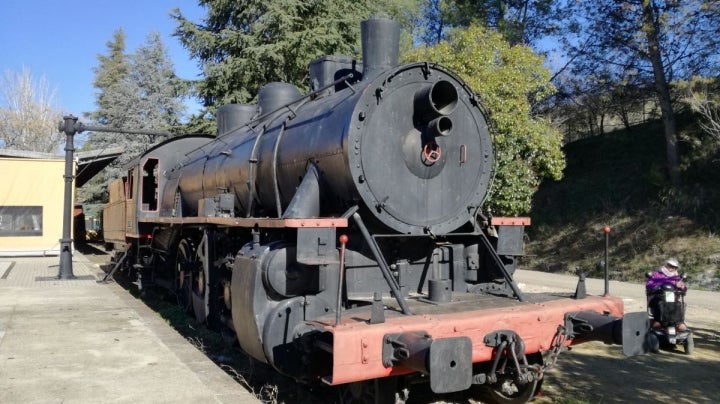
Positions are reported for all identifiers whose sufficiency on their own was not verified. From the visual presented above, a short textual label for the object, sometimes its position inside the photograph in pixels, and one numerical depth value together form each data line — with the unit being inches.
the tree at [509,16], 887.7
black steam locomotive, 162.9
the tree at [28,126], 1648.6
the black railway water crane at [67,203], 511.8
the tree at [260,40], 756.0
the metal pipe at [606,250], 193.3
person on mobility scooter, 288.0
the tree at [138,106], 1288.1
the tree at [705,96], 594.5
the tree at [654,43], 668.7
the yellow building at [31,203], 800.3
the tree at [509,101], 597.6
